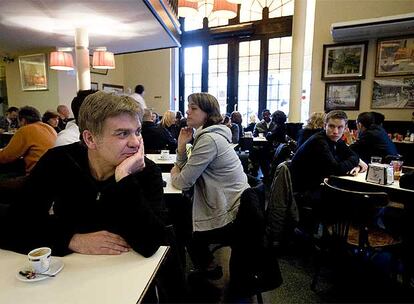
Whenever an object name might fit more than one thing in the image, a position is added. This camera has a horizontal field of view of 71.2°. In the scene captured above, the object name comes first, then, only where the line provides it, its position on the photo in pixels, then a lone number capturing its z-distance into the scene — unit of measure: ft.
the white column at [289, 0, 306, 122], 21.44
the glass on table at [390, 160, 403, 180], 8.40
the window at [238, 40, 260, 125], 27.53
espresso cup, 2.94
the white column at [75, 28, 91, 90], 15.08
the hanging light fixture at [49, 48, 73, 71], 16.19
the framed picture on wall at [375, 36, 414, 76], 17.83
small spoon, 2.89
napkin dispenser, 7.63
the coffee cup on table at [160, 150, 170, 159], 11.00
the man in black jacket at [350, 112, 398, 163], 10.83
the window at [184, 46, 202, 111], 30.30
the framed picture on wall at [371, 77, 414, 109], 18.13
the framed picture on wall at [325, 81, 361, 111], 19.73
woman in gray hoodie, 6.27
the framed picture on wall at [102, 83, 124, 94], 28.93
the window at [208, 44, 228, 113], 29.04
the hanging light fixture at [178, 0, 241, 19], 12.78
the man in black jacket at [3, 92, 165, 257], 3.46
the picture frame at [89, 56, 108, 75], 27.17
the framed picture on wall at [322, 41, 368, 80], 19.24
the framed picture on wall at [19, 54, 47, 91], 22.04
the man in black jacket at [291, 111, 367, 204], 8.35
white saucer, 2.86
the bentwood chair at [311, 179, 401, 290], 6.03
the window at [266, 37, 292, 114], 26.16
